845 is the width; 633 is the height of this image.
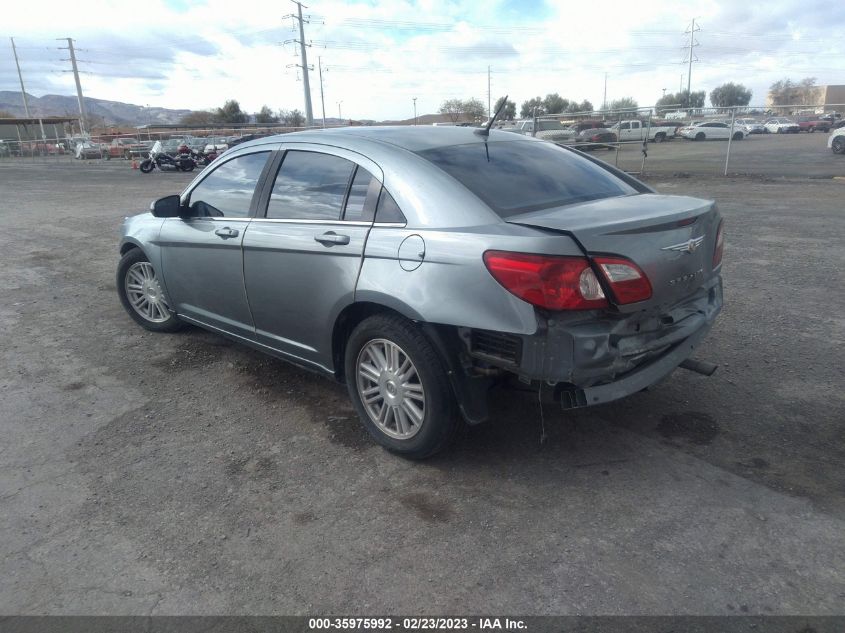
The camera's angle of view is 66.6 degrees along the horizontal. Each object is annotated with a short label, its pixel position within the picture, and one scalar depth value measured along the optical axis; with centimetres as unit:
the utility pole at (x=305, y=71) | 5131
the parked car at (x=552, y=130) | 2389
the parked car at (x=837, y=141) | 2078
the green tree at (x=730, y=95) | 8894
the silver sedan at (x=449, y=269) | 282
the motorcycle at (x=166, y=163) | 2641
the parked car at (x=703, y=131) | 3048
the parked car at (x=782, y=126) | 2964
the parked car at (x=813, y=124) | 3085
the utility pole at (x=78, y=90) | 6494
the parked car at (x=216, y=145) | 3171
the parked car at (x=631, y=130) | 2129
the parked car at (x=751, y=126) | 2469
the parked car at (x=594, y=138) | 2300
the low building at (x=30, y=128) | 6124
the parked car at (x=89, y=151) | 4184
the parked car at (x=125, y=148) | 4066
